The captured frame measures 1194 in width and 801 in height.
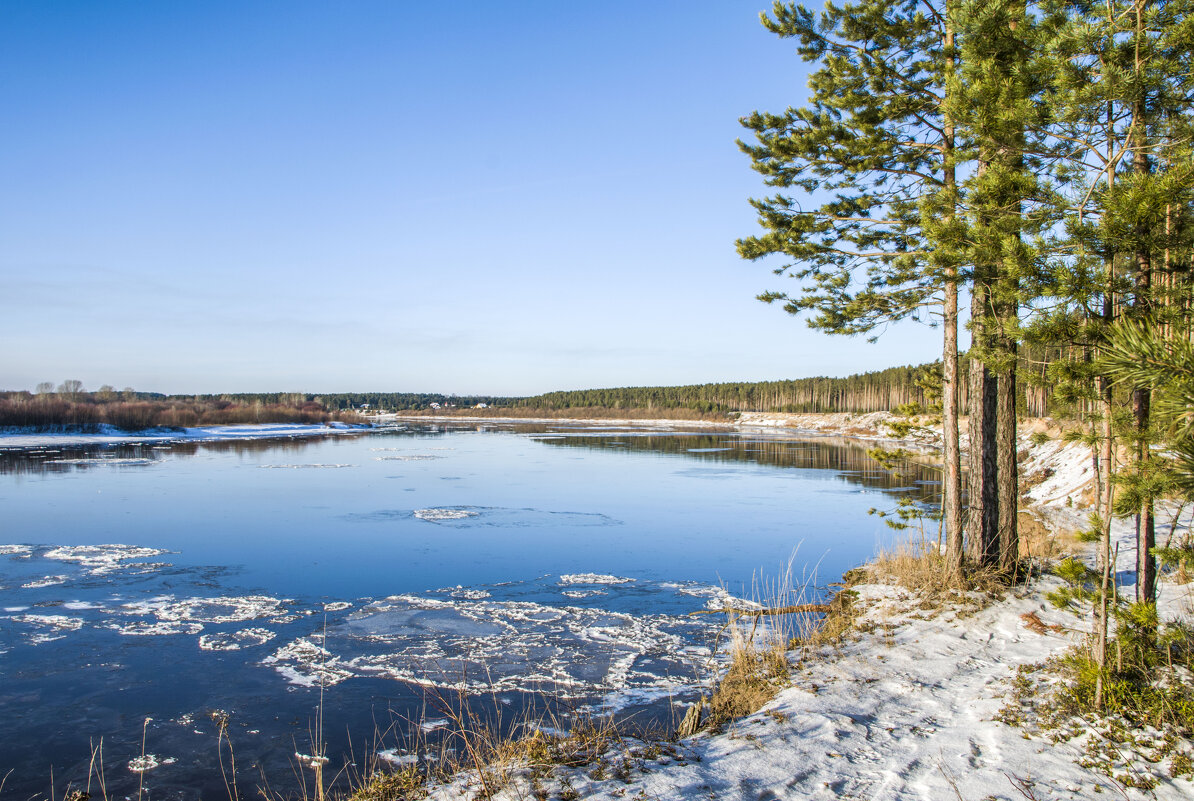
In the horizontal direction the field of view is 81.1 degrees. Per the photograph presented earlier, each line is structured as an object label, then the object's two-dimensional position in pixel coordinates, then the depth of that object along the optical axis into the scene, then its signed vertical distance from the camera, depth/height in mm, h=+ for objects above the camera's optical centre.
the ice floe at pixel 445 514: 16594 -2653
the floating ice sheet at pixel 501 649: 6828 -2669
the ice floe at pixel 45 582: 10148 -2600
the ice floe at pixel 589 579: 10743 -2696
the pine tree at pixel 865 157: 8680 +3330
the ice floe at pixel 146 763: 5105 -2650
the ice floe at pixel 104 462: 30928 -2480
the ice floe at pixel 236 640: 7781 -2668
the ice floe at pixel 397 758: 5117 -2611
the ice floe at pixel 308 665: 6836 -2666
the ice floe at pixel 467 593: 9805 -2679
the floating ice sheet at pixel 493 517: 16016 -2674
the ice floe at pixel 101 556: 11453 -2608
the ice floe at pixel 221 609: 8844 -2669
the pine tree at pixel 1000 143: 4926 +2002
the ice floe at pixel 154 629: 8188 -2658
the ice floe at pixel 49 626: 7898 -2610
